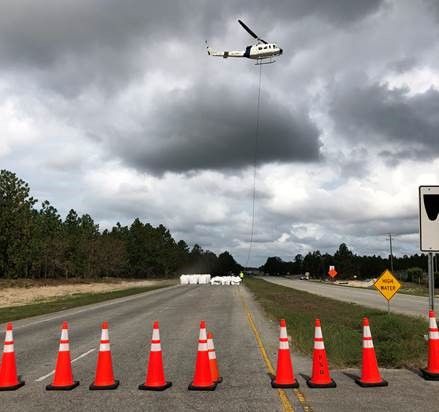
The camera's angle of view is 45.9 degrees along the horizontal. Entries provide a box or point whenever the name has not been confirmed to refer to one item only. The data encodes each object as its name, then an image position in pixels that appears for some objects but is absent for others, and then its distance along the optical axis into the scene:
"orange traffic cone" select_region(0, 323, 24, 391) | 8.23
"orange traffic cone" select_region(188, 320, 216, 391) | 7.93
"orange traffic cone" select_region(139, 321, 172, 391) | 7.97
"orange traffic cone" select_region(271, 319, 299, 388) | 8.07
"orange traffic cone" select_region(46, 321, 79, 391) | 8.12
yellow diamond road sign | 18.38
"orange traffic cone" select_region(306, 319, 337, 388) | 8.00
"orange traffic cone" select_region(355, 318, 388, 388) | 8.06
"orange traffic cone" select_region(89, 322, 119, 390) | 8.11
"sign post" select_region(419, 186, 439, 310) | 10.29
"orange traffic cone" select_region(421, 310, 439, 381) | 8.55
